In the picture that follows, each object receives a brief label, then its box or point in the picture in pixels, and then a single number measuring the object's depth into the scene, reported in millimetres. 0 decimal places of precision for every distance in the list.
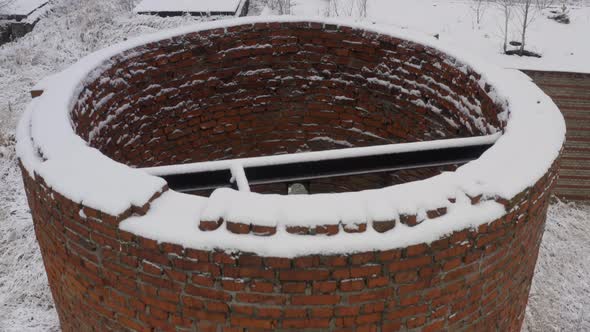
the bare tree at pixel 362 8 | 11008
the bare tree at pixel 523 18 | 9609
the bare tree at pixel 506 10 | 9785
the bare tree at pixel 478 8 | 11143
